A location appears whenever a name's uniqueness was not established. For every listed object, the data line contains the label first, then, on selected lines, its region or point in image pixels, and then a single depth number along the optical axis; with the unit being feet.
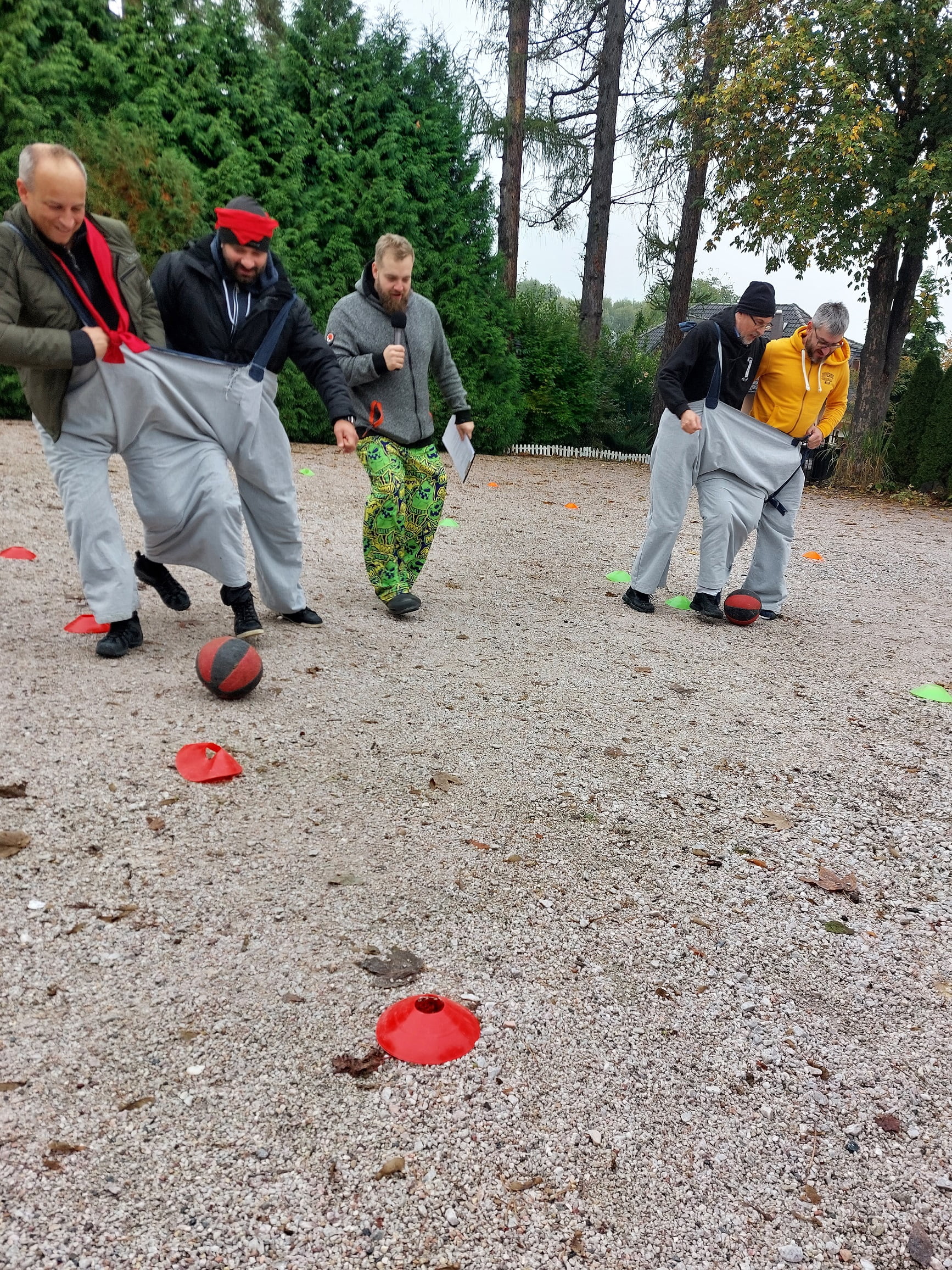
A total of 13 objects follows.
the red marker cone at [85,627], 15.85
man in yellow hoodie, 18.79
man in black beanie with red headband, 14.49
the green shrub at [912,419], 49.44
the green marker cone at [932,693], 16.55
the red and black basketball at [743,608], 20.26
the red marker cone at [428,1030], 6.94
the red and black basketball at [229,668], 13.04
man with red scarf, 12.26
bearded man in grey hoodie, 17.25
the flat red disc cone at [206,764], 11.02
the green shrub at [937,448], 47.80
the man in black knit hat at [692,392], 18.69
